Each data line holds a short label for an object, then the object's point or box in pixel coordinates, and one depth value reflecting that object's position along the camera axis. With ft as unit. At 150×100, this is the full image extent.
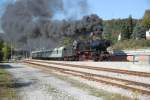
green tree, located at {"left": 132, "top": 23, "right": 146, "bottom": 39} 142.15
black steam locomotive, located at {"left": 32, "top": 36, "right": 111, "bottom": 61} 80.96
